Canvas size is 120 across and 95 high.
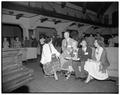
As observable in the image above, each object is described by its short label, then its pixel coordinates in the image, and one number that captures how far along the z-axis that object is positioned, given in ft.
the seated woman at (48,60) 13.50
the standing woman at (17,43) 25.06
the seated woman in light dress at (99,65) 12.02
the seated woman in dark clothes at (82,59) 12.92
